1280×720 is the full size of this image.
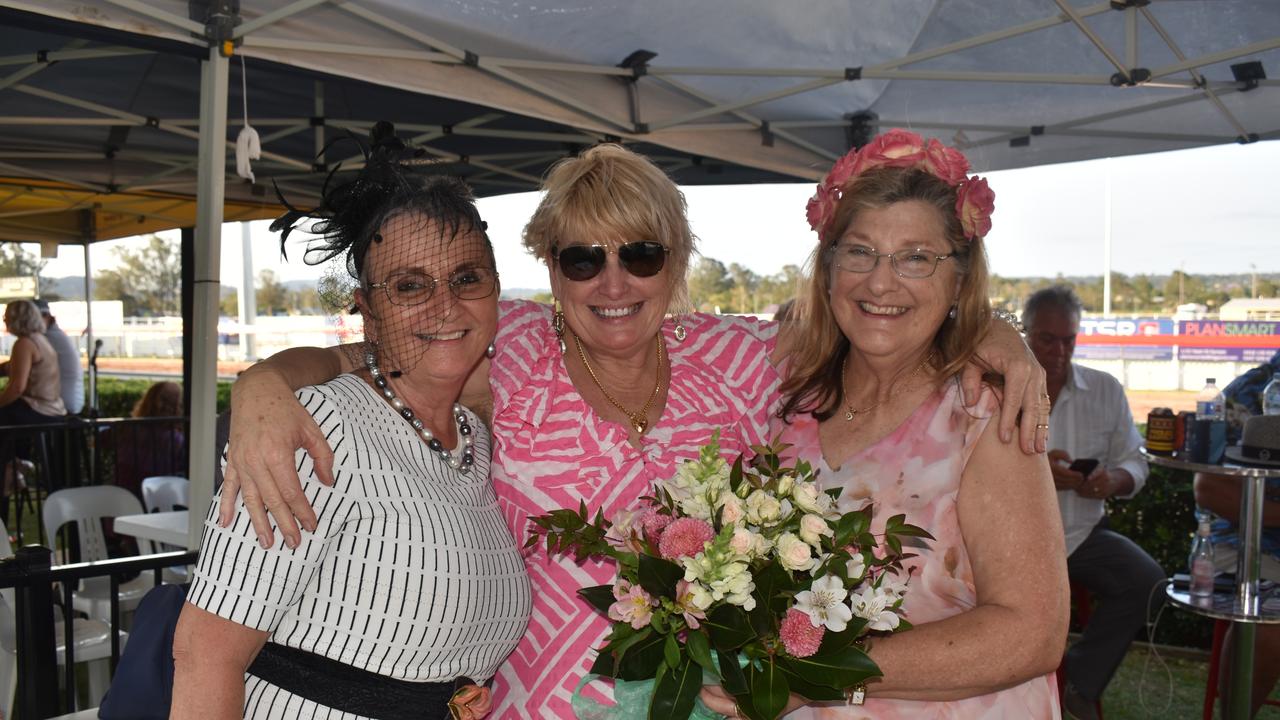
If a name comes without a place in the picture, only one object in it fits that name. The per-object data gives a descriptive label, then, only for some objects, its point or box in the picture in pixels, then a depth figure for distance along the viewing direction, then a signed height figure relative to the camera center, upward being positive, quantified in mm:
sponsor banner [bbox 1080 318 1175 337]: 19445 +217
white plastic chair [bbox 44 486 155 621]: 6078 -1218
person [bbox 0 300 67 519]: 9906 -533
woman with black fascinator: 1623 -378
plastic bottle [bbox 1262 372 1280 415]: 4281 -267
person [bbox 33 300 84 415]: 10758 -415
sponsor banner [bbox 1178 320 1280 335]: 17250 +169
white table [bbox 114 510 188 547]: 5379 -1155
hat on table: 3754 -417
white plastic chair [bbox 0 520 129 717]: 4316 -1569
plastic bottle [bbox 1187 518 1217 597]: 4234 -1025
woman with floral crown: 1752 -232
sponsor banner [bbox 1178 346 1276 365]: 17406 -303
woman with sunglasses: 2115 -119
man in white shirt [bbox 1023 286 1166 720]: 5398 -840
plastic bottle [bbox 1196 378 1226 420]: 4082 -306
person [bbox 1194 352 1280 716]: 4418 -858
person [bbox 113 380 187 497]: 9094 -1178
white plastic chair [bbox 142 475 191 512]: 7305 -1273
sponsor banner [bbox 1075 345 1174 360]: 18984 -307
